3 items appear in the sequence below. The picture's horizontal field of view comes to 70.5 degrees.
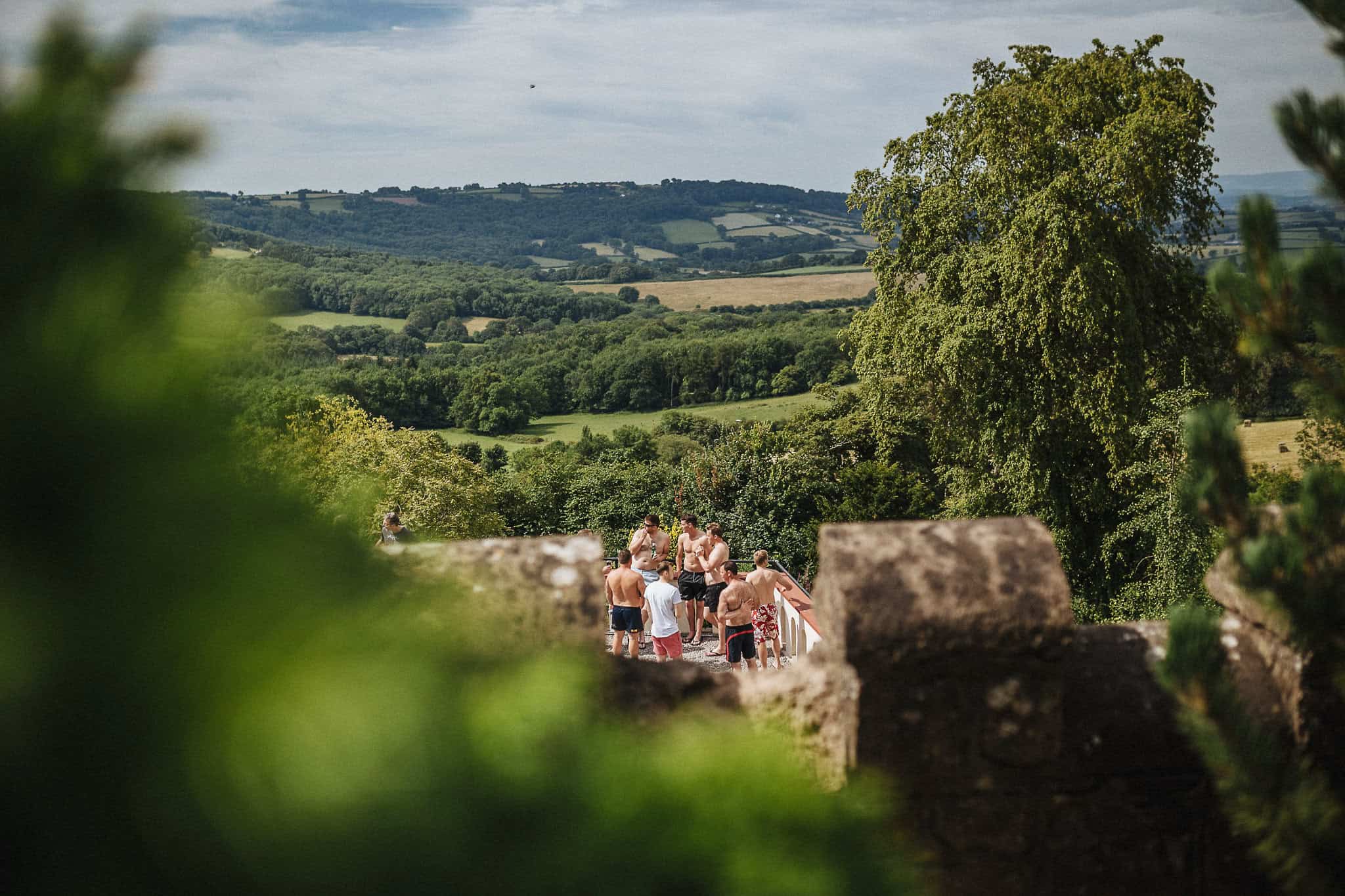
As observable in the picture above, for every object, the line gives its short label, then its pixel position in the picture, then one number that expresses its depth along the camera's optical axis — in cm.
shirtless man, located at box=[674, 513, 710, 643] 1195
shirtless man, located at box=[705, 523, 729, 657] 1099
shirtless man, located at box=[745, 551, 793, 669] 1012
